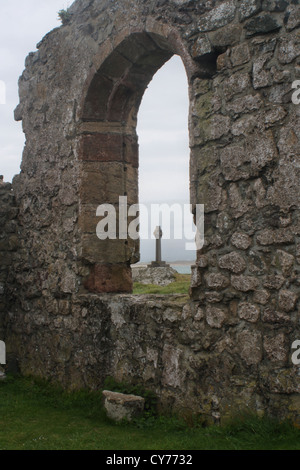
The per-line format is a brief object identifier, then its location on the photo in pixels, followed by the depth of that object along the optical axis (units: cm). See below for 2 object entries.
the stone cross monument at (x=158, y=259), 1255
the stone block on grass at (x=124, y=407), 403
